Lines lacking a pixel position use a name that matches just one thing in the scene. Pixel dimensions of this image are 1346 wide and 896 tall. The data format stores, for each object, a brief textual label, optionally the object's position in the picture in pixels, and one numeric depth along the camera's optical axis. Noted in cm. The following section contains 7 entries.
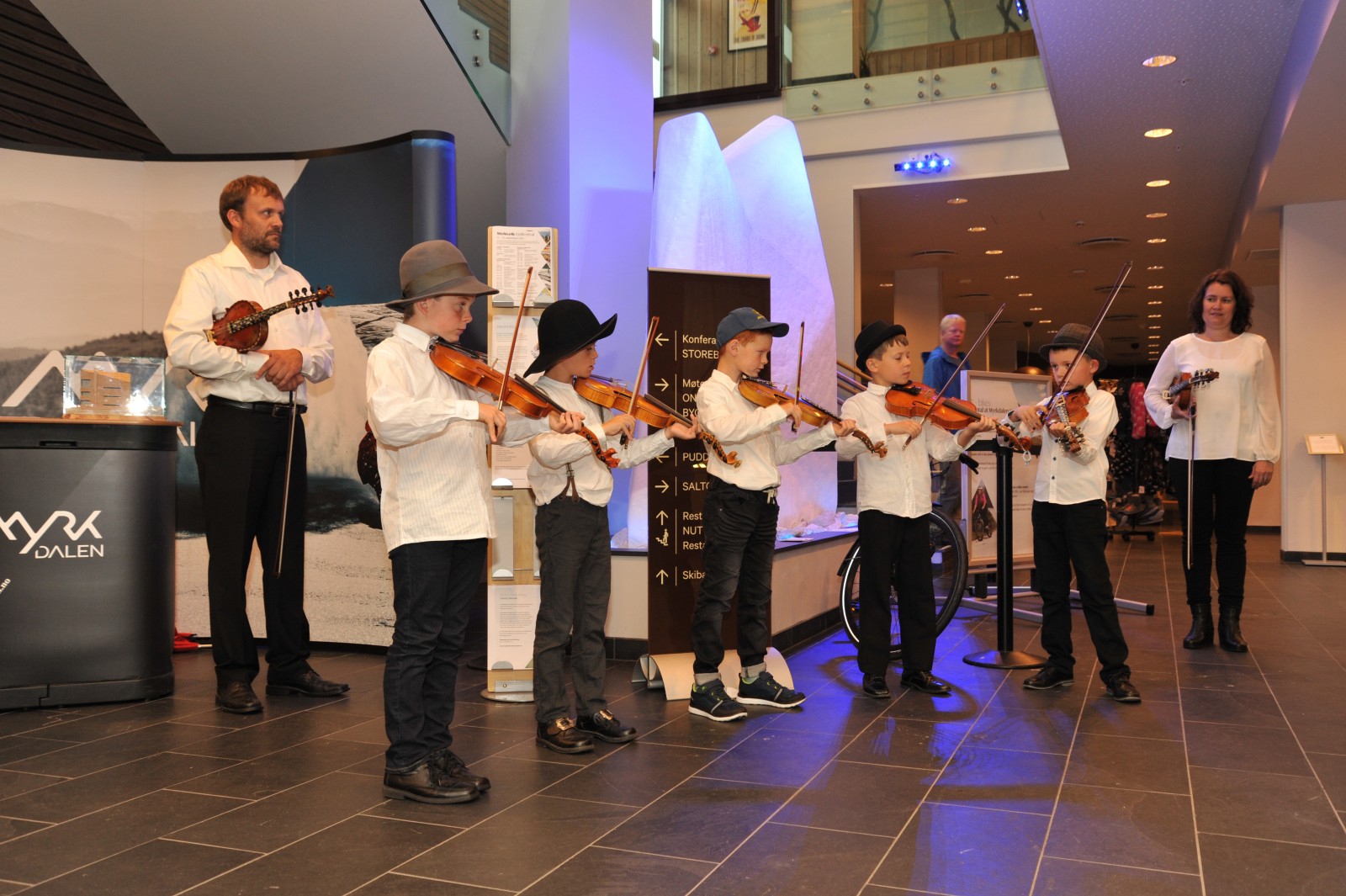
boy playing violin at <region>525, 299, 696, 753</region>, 347
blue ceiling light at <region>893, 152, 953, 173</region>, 930
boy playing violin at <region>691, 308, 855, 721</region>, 396
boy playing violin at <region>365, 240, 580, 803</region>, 288
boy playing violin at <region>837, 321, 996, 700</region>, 423
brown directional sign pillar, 439
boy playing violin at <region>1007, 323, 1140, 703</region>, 414
